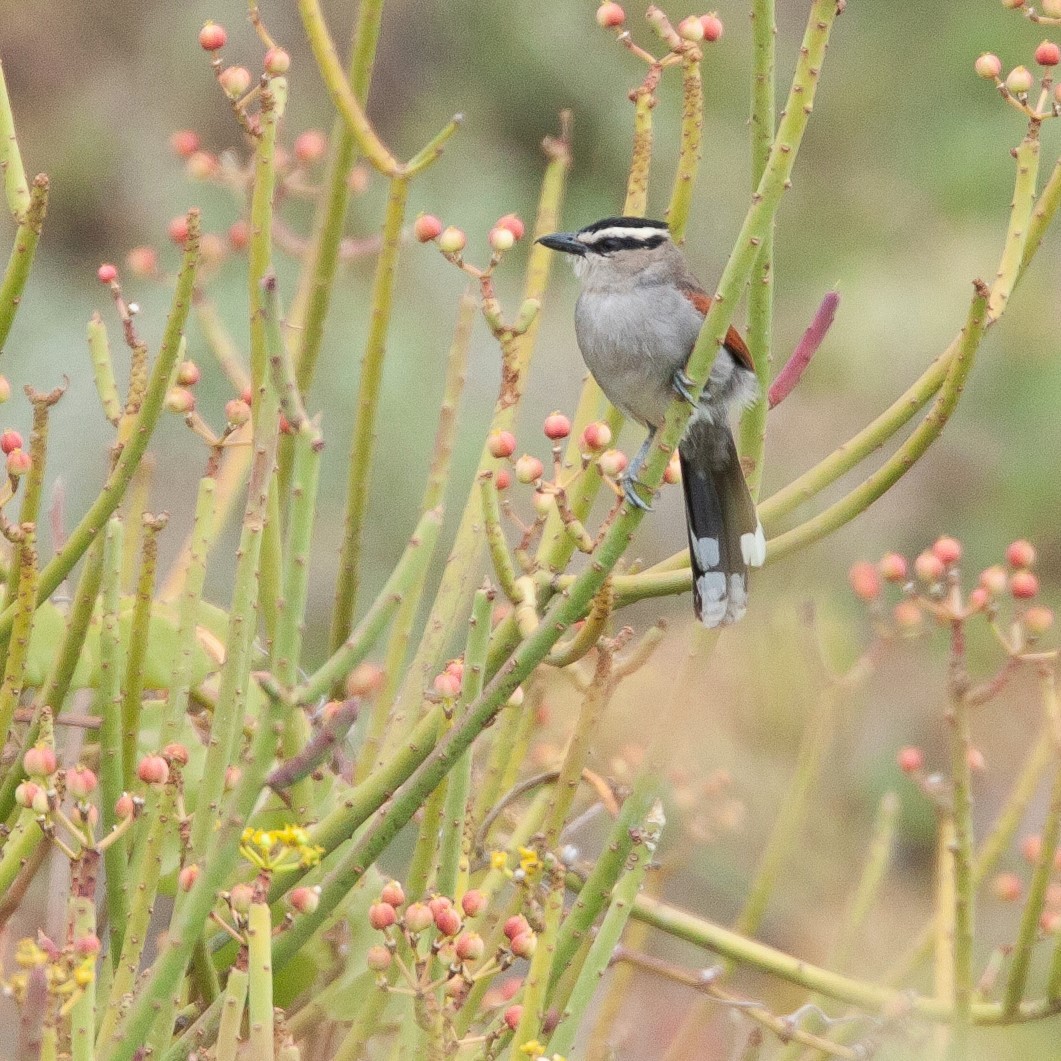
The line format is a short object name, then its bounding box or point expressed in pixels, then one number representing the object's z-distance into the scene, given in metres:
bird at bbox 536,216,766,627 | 5.73
